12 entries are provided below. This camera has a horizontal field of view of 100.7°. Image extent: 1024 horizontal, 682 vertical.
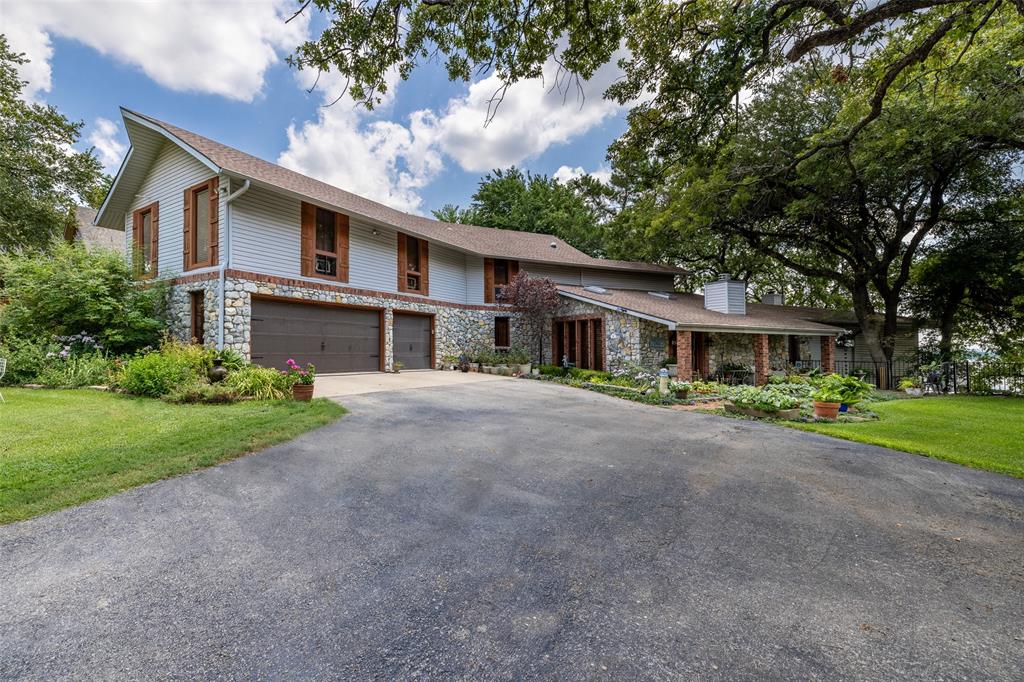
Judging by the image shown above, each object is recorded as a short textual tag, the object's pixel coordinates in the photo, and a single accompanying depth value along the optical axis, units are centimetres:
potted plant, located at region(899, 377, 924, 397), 1378
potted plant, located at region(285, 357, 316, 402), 841
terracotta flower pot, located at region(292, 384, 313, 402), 841
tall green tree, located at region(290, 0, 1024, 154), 513
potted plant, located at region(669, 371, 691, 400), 1116
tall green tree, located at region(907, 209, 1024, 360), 1467
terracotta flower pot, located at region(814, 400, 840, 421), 851
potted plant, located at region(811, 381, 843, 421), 852
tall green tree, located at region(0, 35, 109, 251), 1628
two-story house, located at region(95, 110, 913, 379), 1116
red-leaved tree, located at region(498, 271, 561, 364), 1609
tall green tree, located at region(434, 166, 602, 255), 2595
